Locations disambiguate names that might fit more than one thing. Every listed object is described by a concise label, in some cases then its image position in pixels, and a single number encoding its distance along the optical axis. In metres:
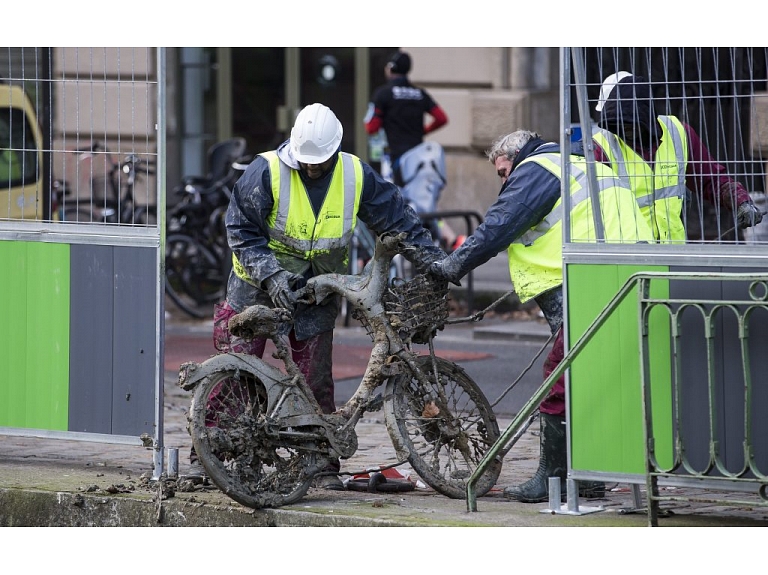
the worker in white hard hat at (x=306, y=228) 13.37
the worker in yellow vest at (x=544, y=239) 12.99
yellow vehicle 16.77
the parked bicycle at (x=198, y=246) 28.06
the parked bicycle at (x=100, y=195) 27.21
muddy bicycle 12.69
